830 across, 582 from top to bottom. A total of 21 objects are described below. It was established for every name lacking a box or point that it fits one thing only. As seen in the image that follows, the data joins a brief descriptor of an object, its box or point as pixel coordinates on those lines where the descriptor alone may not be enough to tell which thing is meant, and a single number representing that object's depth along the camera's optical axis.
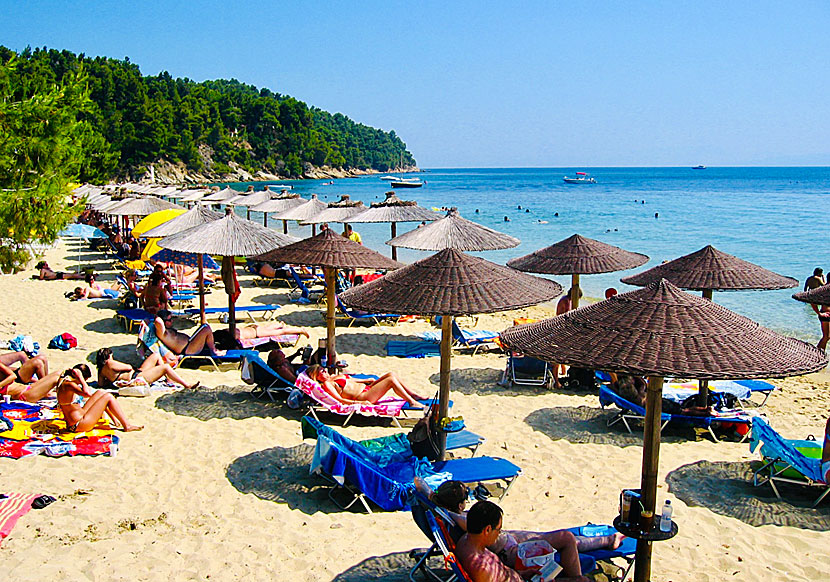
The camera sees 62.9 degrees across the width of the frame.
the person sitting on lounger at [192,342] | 8.97
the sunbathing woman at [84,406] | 6.19
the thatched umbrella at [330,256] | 7.33
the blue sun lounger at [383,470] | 5.10
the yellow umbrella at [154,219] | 12.96
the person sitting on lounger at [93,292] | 13.87
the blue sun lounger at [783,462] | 5.36
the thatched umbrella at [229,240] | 8.86
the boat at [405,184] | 107.06
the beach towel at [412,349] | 10.25
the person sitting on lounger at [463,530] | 3.82
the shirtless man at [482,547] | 3.55
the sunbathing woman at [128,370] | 7.70
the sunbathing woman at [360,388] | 7.16
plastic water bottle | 3.70
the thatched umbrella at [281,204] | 20.25
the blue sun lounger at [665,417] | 6.83
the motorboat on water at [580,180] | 121.66
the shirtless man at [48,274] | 16.08
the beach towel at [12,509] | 4.47
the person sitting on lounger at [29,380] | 6.98
